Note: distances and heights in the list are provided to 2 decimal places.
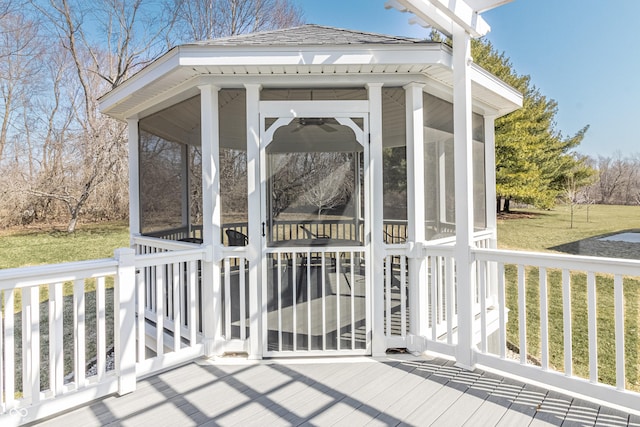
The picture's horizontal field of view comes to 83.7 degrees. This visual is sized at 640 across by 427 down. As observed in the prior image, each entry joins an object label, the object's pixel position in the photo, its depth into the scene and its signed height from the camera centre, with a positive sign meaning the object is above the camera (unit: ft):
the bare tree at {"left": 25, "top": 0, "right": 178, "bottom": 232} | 40.98 +18.78
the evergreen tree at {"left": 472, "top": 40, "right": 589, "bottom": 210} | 39.19 +6.96
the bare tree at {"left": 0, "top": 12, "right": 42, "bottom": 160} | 37.60 +16.96
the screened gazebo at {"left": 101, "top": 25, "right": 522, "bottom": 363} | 9.91 +0.53
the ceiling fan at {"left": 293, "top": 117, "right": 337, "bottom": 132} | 10.07 +2.61
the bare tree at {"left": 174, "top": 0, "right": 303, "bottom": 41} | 44.09 +24.85
